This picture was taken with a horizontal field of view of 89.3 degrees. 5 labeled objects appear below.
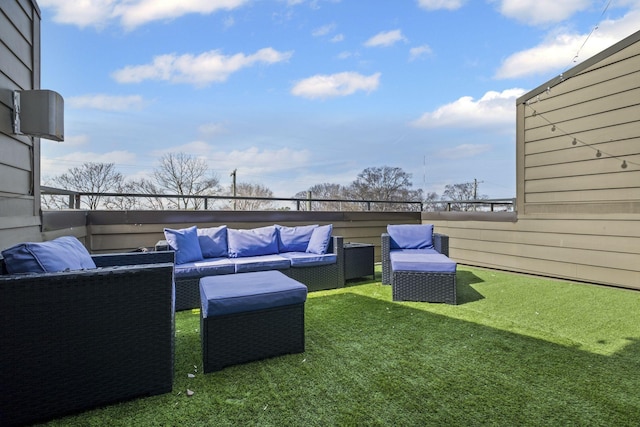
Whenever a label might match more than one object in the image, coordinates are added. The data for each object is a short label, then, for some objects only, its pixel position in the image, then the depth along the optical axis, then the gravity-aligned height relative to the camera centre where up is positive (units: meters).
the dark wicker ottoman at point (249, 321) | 1.99 -0.71
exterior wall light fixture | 2.29 +0.72
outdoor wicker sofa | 3.24 -0.59
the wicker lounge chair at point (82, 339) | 1.44 -0.61
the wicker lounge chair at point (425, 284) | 3.39 -0.77
